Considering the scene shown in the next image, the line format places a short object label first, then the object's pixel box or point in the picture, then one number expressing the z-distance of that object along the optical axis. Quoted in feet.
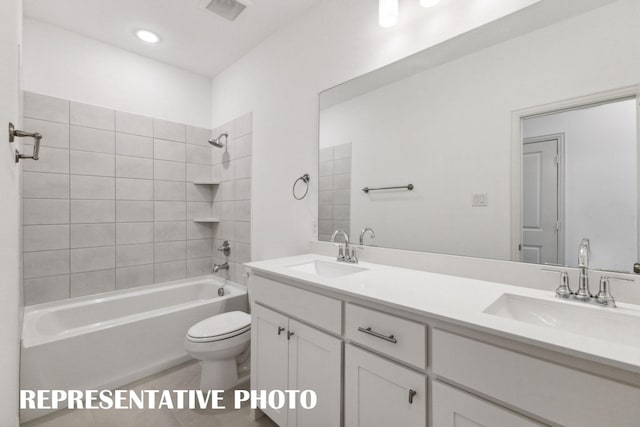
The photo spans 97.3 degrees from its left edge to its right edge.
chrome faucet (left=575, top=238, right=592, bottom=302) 3.02
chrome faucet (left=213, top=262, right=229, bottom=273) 9.14
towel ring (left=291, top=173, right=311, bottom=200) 6.61
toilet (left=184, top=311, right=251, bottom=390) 5.74
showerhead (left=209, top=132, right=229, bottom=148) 9.12
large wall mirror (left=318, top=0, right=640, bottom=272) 3.20
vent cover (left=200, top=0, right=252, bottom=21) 6.28
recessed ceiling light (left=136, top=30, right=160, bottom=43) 7.38
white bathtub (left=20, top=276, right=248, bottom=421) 5.49
